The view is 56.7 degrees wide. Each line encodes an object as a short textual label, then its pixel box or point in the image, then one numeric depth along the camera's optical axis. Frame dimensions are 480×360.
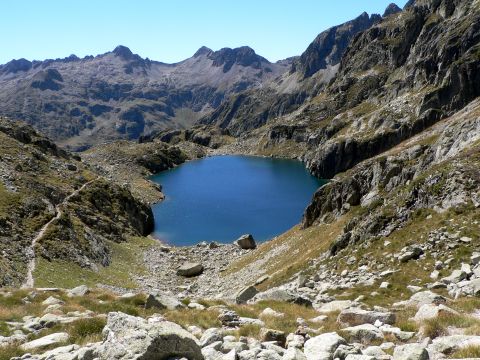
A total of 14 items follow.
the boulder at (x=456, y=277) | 24.33
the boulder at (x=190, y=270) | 70.06
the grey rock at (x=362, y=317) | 16.84
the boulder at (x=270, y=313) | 19.91
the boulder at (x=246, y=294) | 28.45
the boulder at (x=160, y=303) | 21.47
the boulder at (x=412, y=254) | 30.25
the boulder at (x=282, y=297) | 24.73
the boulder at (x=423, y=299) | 20.58
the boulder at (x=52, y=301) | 22.94
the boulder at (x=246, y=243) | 82.19
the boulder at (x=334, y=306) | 22.48
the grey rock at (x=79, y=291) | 26.18
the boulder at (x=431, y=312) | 15.77
